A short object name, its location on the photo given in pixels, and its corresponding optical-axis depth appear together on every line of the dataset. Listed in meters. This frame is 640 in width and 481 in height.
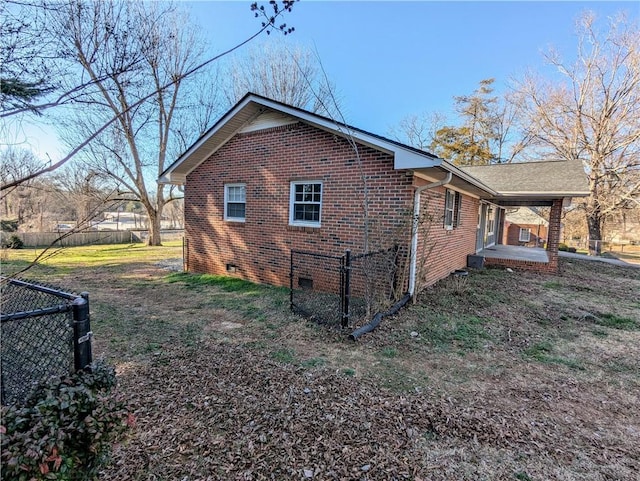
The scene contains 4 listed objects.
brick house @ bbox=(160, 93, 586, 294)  6.66
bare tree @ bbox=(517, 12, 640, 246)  19.05
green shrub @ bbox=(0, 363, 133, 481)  1.52
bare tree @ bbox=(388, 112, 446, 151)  28.72
